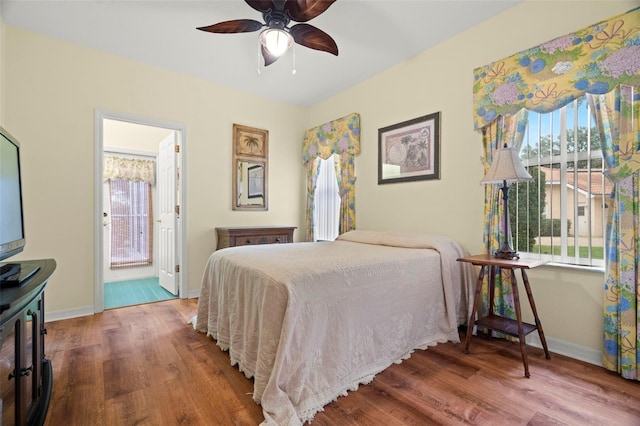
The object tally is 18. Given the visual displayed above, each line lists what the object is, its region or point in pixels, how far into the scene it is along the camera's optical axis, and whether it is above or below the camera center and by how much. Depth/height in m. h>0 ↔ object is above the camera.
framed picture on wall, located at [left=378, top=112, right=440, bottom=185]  2.93 +0.64
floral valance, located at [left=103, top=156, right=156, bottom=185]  4.41 +0.63
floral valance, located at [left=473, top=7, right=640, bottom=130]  1.82 +0.97
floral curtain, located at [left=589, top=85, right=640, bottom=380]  1.79 -0.13
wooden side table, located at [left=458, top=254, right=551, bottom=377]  1.91 -0.72
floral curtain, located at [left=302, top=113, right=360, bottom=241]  3.79 +0.79
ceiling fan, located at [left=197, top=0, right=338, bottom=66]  1.95 +1.32
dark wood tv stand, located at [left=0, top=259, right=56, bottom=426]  1.01 -0.56
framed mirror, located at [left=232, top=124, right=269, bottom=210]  3.97 +0.58
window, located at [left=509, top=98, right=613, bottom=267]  2.04 +0.14
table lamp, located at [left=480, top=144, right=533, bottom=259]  2.05 +0.25
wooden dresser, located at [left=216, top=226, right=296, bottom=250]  3.55 -0.30
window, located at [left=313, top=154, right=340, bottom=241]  4.19 +0.10
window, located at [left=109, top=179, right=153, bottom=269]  4.55 -0.21
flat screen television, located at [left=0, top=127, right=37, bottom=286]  1.26 -0.01
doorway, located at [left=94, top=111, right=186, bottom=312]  3.62 -0.05
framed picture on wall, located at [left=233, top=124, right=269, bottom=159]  3.97 +0.94
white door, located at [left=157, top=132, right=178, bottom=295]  3.71 -0.04
